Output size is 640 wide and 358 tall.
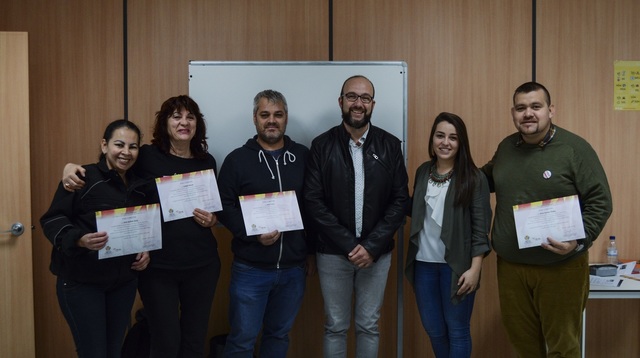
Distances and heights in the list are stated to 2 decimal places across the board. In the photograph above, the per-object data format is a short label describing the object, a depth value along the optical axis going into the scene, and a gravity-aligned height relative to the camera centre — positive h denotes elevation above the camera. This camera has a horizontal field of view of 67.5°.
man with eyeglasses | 2.52 -0.21
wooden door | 3.01 -0.10
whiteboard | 3.08 +0.48
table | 2.80 -0.73
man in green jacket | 2.32 -0.25
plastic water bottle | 3.35 -0.59
